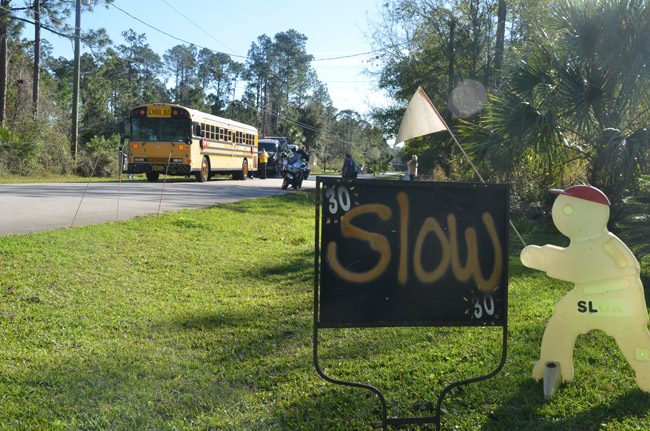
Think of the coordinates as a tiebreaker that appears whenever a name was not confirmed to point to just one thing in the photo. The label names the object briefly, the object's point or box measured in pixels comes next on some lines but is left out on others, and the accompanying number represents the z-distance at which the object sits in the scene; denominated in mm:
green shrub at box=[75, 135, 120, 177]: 30625
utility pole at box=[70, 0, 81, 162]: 28938
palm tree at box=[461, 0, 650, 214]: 9844
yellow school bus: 23453
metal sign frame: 3281
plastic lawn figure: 3820
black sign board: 3383
